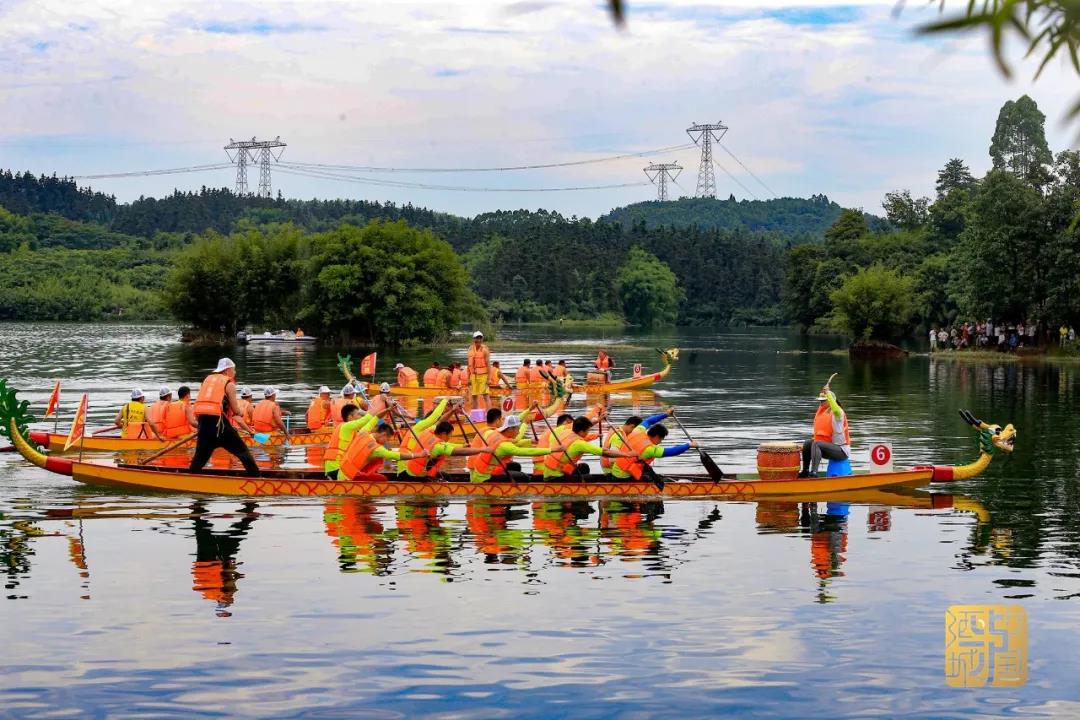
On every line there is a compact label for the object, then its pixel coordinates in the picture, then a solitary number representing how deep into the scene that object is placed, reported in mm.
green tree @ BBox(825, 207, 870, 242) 123688
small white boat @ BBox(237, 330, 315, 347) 98688
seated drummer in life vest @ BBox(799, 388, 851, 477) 22797
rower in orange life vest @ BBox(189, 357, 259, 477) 22672
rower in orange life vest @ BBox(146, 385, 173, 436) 28438
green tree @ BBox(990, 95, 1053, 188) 136000
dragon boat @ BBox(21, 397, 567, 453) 28203
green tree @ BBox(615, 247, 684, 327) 178500
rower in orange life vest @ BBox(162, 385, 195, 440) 28125
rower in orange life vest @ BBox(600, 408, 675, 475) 22498
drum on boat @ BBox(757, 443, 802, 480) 22516
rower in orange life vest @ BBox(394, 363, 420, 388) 47859
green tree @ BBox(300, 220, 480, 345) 94938
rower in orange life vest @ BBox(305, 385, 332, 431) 31031
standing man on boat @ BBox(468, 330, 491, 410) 45531
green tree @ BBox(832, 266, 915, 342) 81188
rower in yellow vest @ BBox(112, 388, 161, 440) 29516
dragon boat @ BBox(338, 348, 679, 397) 46875
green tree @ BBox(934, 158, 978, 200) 129500
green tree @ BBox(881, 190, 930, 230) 125375
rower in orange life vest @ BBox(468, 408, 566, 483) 22328
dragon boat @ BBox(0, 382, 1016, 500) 22344
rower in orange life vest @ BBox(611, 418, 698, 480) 22156
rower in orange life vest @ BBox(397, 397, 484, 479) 22297
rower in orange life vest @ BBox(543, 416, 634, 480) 22344
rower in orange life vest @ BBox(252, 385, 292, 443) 29234
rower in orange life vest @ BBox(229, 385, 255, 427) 29578
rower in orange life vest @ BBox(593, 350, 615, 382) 51312
